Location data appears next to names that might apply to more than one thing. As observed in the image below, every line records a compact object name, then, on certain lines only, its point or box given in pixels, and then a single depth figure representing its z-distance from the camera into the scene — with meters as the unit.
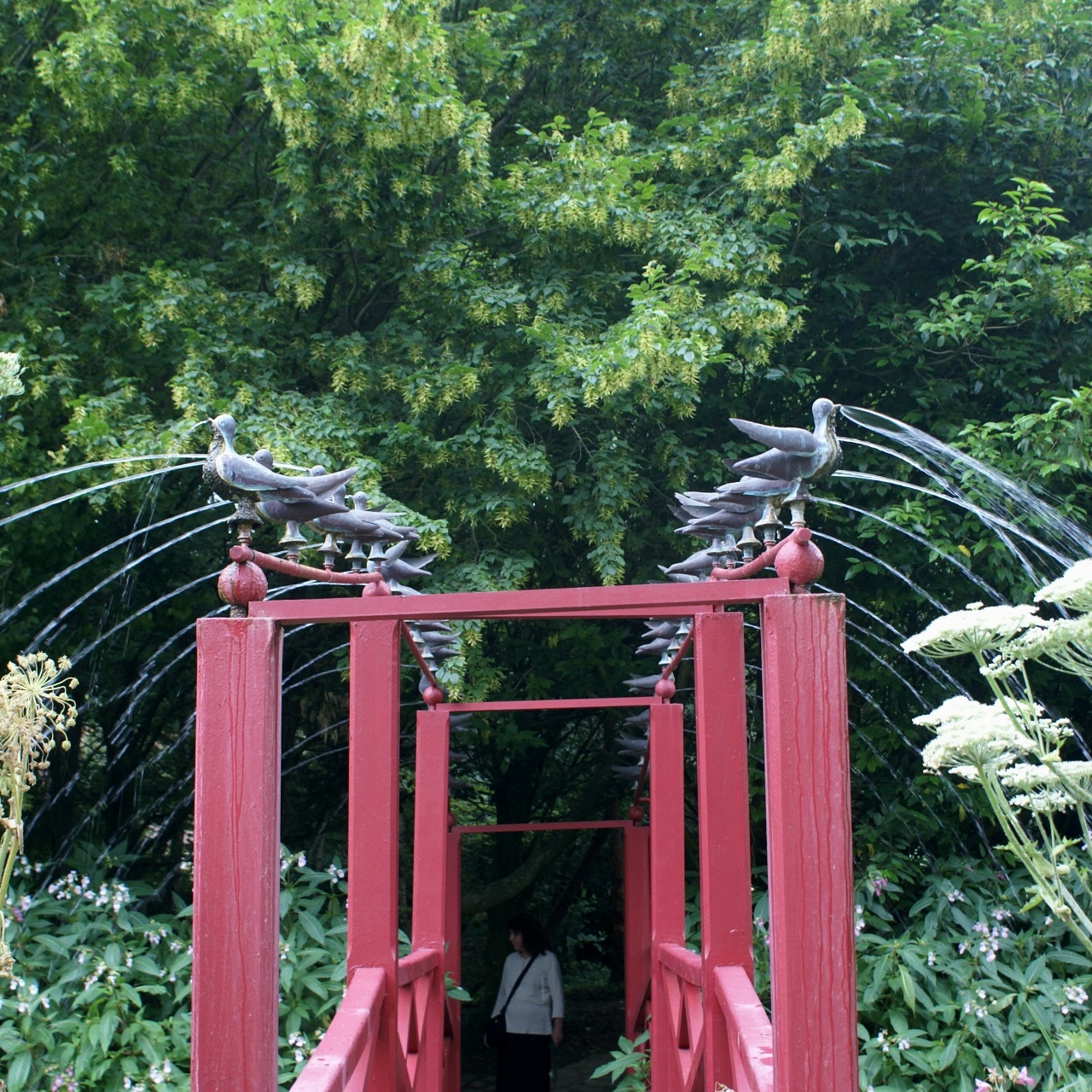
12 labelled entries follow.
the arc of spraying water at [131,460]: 5.02
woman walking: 6.26
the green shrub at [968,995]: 4.89
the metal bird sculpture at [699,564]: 3.62
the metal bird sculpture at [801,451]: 2.29
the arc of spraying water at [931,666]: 6.66
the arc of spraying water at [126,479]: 4.72
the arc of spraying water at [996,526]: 4.67
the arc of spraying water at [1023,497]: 5.75
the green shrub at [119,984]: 4.81
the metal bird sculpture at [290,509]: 2.52
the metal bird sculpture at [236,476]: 2.35
